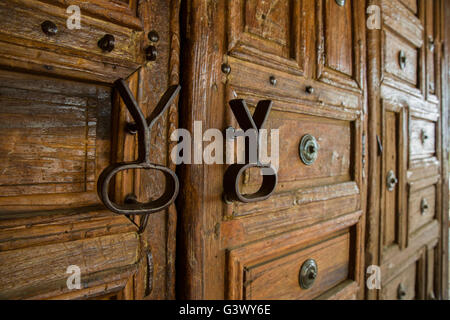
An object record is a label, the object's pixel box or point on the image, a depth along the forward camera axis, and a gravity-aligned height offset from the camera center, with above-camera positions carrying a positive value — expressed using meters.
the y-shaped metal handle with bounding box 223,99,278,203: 0.45 -0.01
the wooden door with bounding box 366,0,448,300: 0.95 +0.04
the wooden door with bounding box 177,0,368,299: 0.46 +0.04
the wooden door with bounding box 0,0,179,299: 0.32 +0.03
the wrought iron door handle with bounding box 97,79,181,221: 0.31 +0.00
